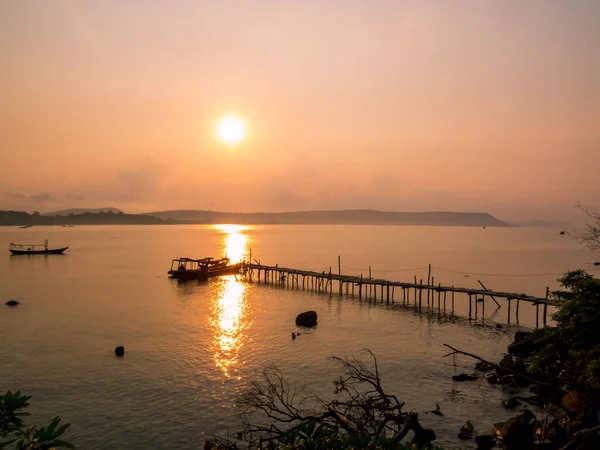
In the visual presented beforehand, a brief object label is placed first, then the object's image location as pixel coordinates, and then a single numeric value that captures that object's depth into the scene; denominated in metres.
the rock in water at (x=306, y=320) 44.00
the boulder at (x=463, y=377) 28.86
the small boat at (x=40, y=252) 121.44
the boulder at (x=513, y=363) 27.44
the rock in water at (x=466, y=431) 21.08
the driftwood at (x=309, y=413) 11.87
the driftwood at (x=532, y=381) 10.00
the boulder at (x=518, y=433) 19.19
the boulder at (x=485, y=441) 19.92
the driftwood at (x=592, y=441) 10.31
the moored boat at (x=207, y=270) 79.19
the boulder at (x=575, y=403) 12.28
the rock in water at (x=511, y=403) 24.58
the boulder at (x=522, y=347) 31.55
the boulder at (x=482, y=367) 30.52
